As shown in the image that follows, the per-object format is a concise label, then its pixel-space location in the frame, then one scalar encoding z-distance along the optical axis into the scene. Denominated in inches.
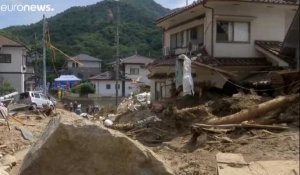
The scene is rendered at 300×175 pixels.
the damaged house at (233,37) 796.0
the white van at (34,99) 1406.1
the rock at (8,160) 458.4
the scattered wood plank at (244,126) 401.2
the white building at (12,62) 1951.4
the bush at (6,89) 1769.2
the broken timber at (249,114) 379.4
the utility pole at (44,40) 1368.4
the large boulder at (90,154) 299.7
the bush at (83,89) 2133.4
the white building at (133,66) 2332.8
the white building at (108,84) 2309.3
